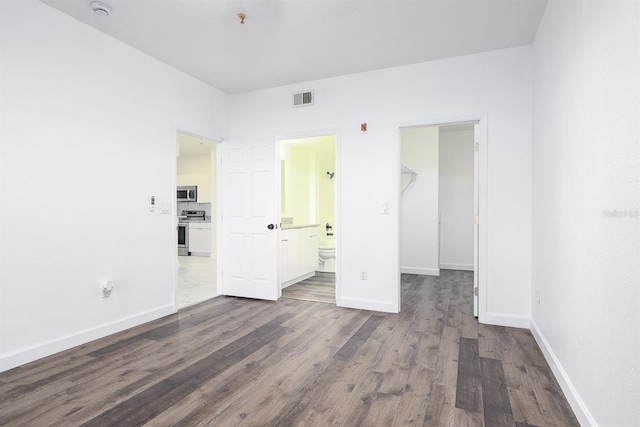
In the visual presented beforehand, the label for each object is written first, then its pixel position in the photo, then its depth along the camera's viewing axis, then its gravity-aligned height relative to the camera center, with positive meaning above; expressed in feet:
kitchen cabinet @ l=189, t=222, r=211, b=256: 28.89 -2.08
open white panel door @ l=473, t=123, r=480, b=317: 11.66 +0.29
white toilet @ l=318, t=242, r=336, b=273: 20.58 -2.68
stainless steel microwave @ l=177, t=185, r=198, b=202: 30.45 +1.74
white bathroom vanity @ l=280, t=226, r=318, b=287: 16.28 -2.03
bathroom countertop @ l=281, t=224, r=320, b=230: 16.73 -0.66
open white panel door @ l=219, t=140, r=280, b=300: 14.46 -0.24
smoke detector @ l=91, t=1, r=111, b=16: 8.79 +5.20
